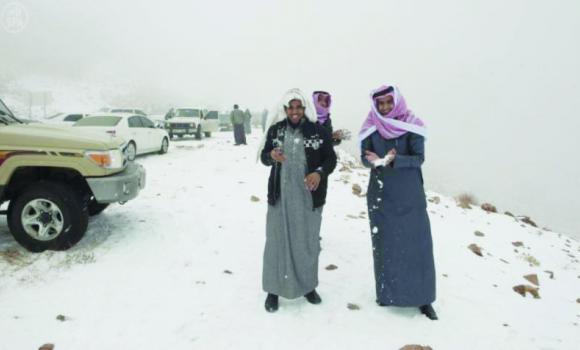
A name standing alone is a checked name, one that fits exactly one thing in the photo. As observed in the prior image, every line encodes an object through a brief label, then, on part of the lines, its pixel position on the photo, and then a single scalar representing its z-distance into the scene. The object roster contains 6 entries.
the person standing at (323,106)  5.39
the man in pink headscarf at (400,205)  3.54
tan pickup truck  4.53
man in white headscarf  3.64
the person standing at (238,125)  17.83
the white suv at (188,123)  20.81
